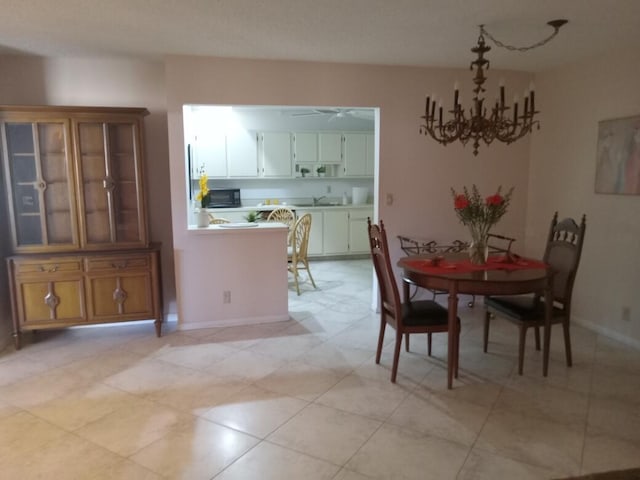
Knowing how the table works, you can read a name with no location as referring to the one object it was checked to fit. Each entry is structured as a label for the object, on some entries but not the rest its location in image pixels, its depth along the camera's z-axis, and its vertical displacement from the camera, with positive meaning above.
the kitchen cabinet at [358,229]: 7.25 -0.77
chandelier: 2.84 +0.39
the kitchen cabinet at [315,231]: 7.08 -0.78
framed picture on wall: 3.51 +0.20
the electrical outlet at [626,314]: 3.65 -1.10
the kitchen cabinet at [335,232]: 7.15 -0.80
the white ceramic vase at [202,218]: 4.06 -0.32
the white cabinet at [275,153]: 7.08 +0.47
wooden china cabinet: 3.60 -0.30
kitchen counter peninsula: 4.03 -0.86
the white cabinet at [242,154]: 6.95 +0.45
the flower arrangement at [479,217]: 2.98 -0.24
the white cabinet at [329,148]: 7.31 +0.57
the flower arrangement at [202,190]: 4.02 -0.07
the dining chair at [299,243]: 5.42 -0.76
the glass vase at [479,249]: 3.11 -0.47
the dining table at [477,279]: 2.74 -0.61
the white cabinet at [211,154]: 6.82 +0.44
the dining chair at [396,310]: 2.92 -0.89
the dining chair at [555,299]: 3.05 -0.87
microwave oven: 6.77 -0.24
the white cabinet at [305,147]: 7.21 +0.57
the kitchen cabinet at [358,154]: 7.44 +0.47
